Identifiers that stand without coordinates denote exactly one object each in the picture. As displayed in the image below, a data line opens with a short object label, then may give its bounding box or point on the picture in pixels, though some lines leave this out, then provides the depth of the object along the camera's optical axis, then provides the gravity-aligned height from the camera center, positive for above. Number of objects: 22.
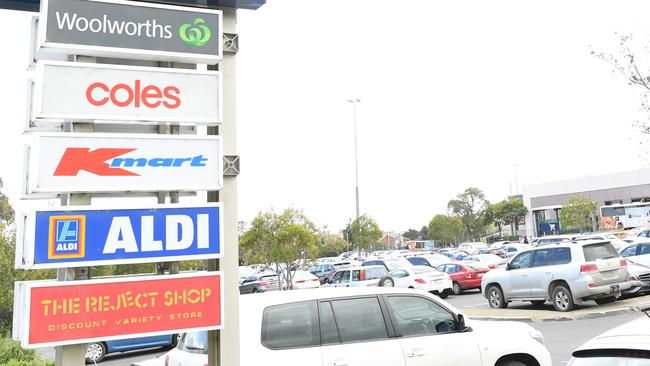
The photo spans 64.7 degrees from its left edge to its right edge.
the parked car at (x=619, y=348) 3.05 -0.70
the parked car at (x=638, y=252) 17.64 -0.67
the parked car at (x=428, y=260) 29.15 -1.18
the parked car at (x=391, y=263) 24.41 -1.05
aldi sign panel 3.64 +0.11
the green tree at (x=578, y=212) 62.66 +2.87
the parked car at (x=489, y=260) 26.55 -1.18
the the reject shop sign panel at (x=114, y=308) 3.60 -0.43
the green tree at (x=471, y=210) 101.44 +5.74
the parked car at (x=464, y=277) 23.59 -1.74
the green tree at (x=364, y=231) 45.75 +0.97
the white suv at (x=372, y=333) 5.18 -1.00
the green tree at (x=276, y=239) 25.73 +0.31
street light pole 40.13 +5.92
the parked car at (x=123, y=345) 13.16 -2.50
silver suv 13.78 -1.09
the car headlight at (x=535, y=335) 6.52 -1.25
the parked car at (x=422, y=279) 21.50 -1.64
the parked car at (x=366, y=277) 21.90 -1.51
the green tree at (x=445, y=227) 84.75 +1.99
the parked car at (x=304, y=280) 27.56 -1.97
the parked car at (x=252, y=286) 31.95 -2.50
